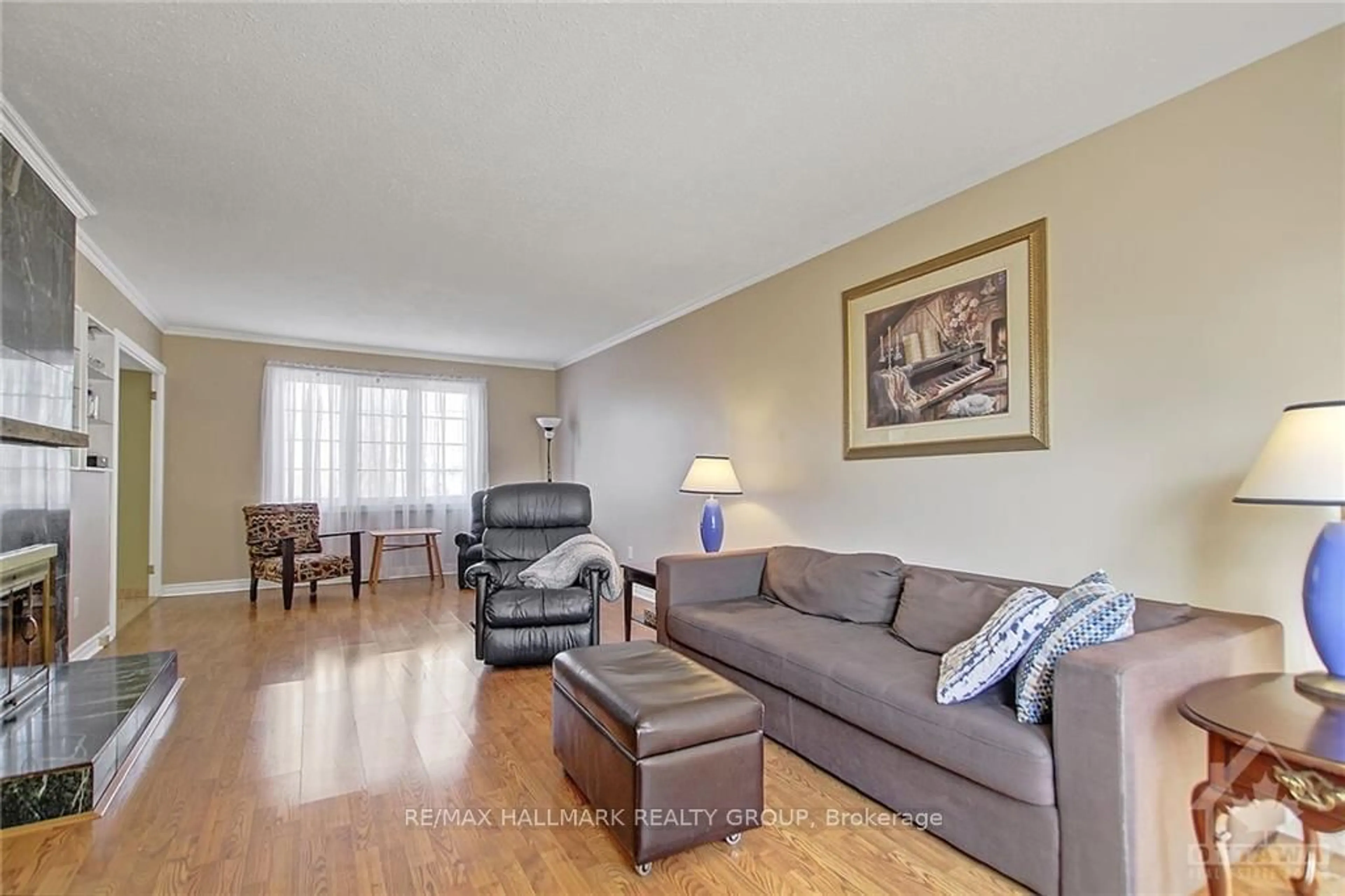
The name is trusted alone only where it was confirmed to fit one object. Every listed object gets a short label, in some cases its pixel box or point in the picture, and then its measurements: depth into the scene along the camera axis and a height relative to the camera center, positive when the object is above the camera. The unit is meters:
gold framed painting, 2.60 +0.47
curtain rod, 6.18 +0.88
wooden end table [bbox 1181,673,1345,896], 1.24 -0.62
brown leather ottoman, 1.75 -0.88
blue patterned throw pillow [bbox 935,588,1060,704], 1.84 -0.59
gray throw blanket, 3.76 -0.68
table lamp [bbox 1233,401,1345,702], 1.49 -0.10
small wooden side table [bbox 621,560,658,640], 3.82 -0.76
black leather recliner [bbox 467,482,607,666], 3.53 -0.83
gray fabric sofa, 1.49 -0.81
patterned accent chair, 5.25 -0.83
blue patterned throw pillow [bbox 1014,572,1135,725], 1.72 -0.51
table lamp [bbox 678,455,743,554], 4.01 -0.20
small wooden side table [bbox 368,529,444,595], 6.06 -0.93
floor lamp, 7.05 +0.35
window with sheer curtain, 6.16 +0.09
